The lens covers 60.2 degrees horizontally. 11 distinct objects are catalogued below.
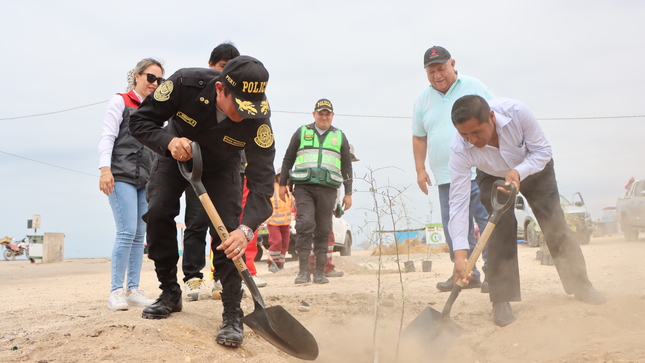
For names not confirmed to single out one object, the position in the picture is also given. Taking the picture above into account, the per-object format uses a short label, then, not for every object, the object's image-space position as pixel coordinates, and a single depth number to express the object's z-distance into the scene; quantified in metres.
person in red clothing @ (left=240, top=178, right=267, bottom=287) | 6.31
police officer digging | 3.20
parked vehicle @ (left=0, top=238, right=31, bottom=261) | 24.95
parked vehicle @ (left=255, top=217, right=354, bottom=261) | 14.05
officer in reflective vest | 7.21
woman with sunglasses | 4.35
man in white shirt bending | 3.81
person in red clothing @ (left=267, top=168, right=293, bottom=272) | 9.56
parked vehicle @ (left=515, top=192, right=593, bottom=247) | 14.97
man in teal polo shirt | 5.55
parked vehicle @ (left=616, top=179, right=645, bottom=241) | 15.01
